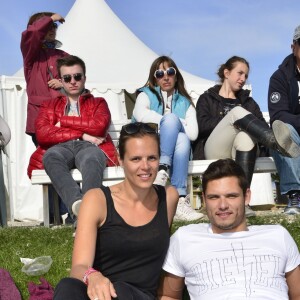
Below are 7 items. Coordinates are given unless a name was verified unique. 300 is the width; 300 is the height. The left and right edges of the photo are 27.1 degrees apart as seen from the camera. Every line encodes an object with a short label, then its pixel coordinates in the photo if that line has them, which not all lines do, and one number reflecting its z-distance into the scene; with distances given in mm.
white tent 10898
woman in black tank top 3254
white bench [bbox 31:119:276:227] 6258
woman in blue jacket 6082
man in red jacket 5973
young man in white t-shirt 3219
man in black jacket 6188
